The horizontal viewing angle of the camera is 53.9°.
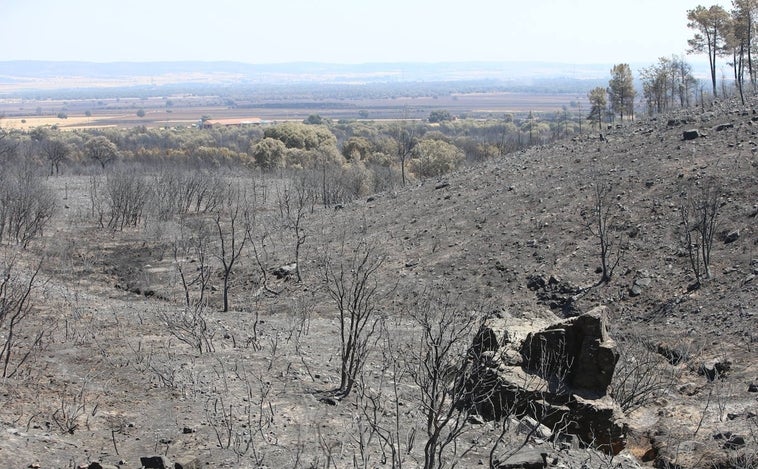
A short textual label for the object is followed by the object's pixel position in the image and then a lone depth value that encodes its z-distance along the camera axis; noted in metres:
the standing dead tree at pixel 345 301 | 13.06
